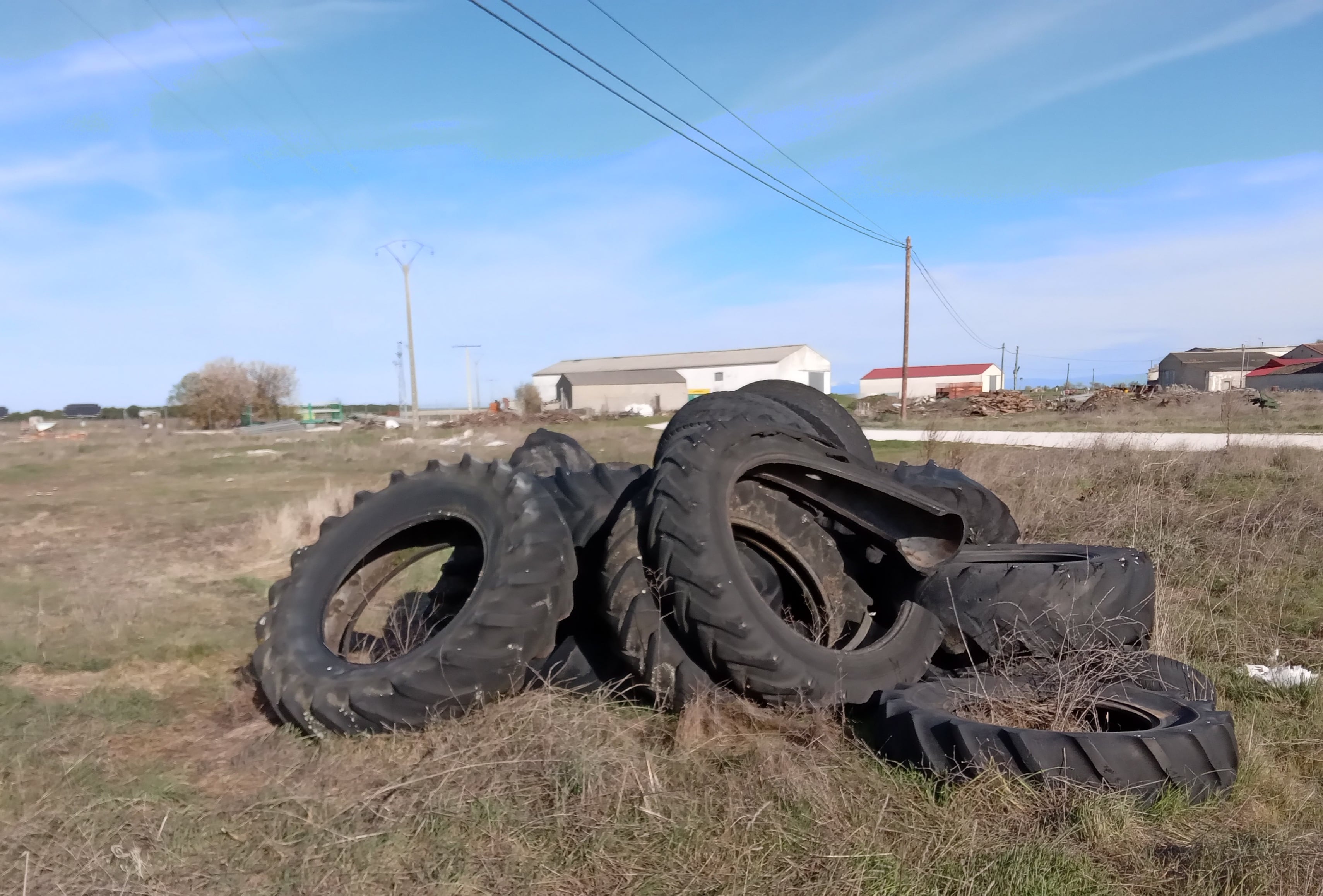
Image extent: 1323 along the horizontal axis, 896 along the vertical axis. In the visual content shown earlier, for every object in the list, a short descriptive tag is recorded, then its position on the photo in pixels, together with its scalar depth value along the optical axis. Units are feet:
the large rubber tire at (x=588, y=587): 15.23
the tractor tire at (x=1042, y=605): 16.21
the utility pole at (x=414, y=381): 153.28
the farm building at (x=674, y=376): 227.40
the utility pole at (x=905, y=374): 111.71
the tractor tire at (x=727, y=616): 14.07
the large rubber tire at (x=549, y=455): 22.53
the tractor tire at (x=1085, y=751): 11.37
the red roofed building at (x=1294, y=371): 162.81
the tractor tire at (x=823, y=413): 22.90
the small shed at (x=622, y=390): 225.35
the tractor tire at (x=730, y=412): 21.71
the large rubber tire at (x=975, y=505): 20.65
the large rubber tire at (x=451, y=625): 14.17
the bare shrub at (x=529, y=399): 224.33
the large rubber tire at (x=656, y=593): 14.35
